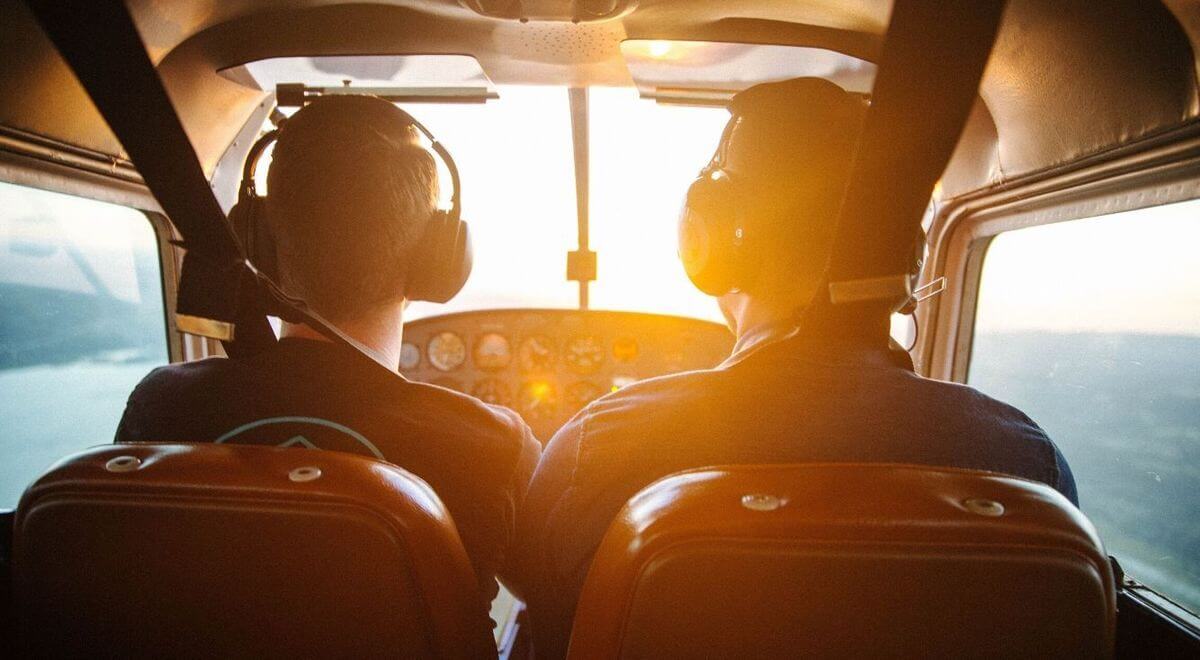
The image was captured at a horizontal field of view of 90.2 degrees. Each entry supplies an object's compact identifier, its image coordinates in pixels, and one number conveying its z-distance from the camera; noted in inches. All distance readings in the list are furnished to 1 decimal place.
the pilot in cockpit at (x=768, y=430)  32.0
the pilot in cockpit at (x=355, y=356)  36.0
